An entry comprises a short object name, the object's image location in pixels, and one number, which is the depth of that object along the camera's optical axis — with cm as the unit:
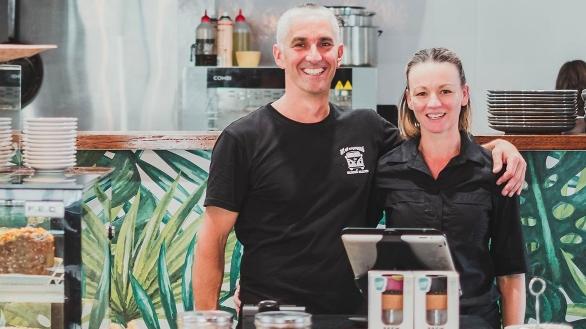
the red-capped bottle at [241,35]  692
